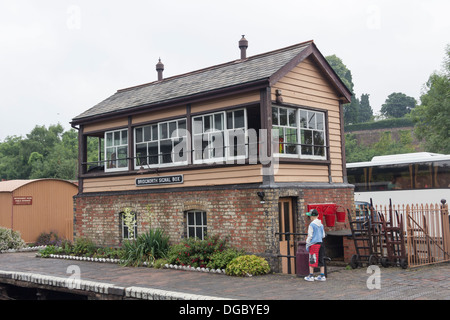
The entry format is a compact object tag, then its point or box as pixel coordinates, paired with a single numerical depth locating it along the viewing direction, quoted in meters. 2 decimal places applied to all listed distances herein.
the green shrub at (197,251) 12.38
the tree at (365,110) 82.12
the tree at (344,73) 70.94
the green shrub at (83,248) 15.84
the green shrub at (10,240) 18.98
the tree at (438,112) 29.56
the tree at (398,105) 85.62
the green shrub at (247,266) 11.21
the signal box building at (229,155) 12.21
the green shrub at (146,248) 13.57
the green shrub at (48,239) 20.48
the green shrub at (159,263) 12.91
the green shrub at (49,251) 16.48
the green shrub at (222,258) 11.82
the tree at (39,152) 48.34
